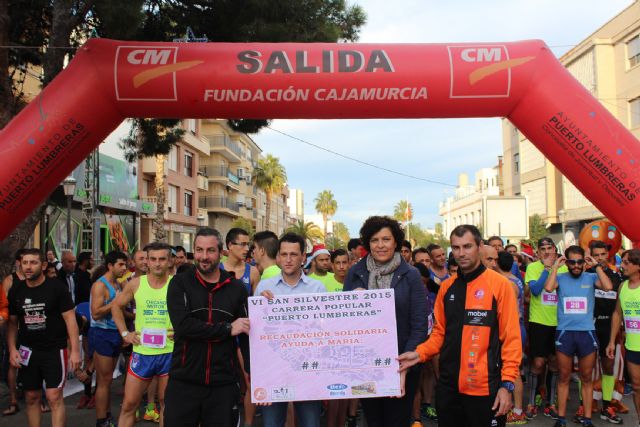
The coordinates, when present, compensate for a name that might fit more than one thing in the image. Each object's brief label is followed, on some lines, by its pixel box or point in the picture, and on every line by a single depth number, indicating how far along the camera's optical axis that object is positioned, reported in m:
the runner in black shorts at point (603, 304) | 7.14
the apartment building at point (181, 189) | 32.84
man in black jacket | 3.88
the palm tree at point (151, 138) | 12.52
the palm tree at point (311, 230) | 67.50
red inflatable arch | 5.82
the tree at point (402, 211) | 98.63
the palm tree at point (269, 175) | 60.47
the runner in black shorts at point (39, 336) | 5.41
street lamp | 14.33
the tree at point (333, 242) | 77.84
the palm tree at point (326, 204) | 101.50
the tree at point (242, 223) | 49.73
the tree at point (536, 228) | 34.94
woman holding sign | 4.10
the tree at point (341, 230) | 141.99
